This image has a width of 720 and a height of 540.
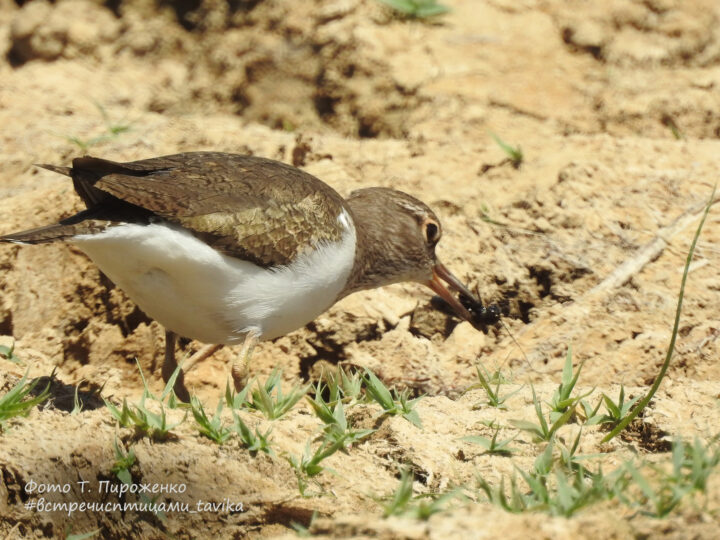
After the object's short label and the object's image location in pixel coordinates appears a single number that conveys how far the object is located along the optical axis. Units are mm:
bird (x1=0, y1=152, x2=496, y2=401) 9516
